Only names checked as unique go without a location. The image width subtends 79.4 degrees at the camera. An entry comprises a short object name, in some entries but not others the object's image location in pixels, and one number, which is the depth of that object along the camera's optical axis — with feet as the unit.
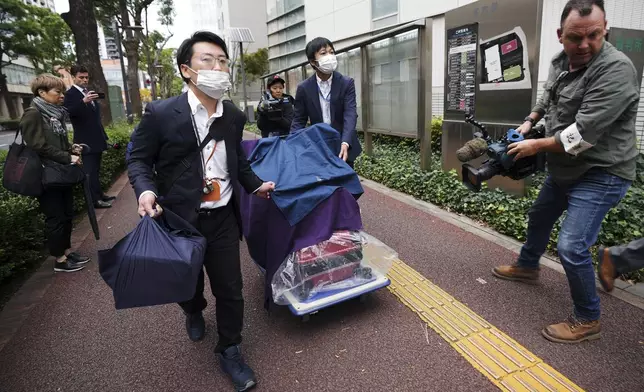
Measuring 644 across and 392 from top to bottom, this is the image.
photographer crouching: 18.28
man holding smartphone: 17.34
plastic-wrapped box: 8.57
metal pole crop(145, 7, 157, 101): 86.56
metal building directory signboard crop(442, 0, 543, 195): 14.83
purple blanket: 8.16
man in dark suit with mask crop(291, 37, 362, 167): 12.34
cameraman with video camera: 6.86
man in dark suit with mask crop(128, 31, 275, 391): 6.70
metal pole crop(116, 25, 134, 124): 50.78
